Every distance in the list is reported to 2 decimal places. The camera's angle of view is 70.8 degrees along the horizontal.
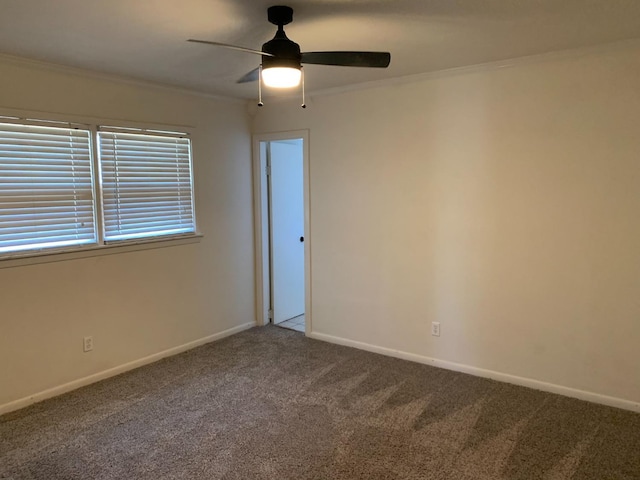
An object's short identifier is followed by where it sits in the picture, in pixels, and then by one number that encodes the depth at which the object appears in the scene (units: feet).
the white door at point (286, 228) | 15.85
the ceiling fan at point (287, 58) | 7.08
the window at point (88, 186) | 9.87
